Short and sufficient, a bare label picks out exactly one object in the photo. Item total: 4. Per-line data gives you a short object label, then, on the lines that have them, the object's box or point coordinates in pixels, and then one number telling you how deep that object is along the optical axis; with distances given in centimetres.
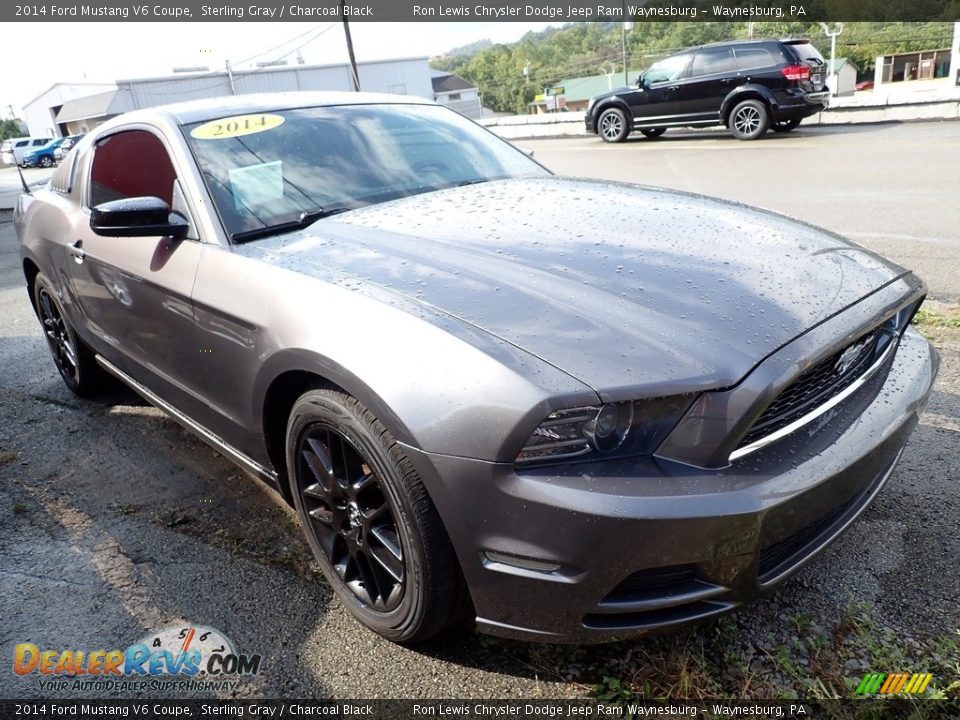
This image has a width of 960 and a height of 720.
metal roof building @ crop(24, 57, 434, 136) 4944
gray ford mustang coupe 161
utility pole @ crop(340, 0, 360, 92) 3177
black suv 1262
